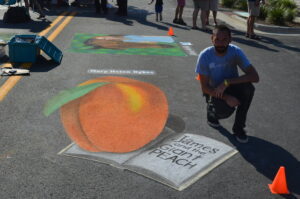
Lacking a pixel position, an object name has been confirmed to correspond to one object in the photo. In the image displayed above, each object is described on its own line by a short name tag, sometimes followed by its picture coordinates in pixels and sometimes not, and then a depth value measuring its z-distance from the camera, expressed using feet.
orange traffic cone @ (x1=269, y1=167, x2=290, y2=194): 11.18
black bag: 38.34
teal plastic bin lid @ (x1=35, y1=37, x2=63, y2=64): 24.00
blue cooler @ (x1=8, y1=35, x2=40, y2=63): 23.80
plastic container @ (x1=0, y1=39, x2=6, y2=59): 24.92
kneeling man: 14.28
